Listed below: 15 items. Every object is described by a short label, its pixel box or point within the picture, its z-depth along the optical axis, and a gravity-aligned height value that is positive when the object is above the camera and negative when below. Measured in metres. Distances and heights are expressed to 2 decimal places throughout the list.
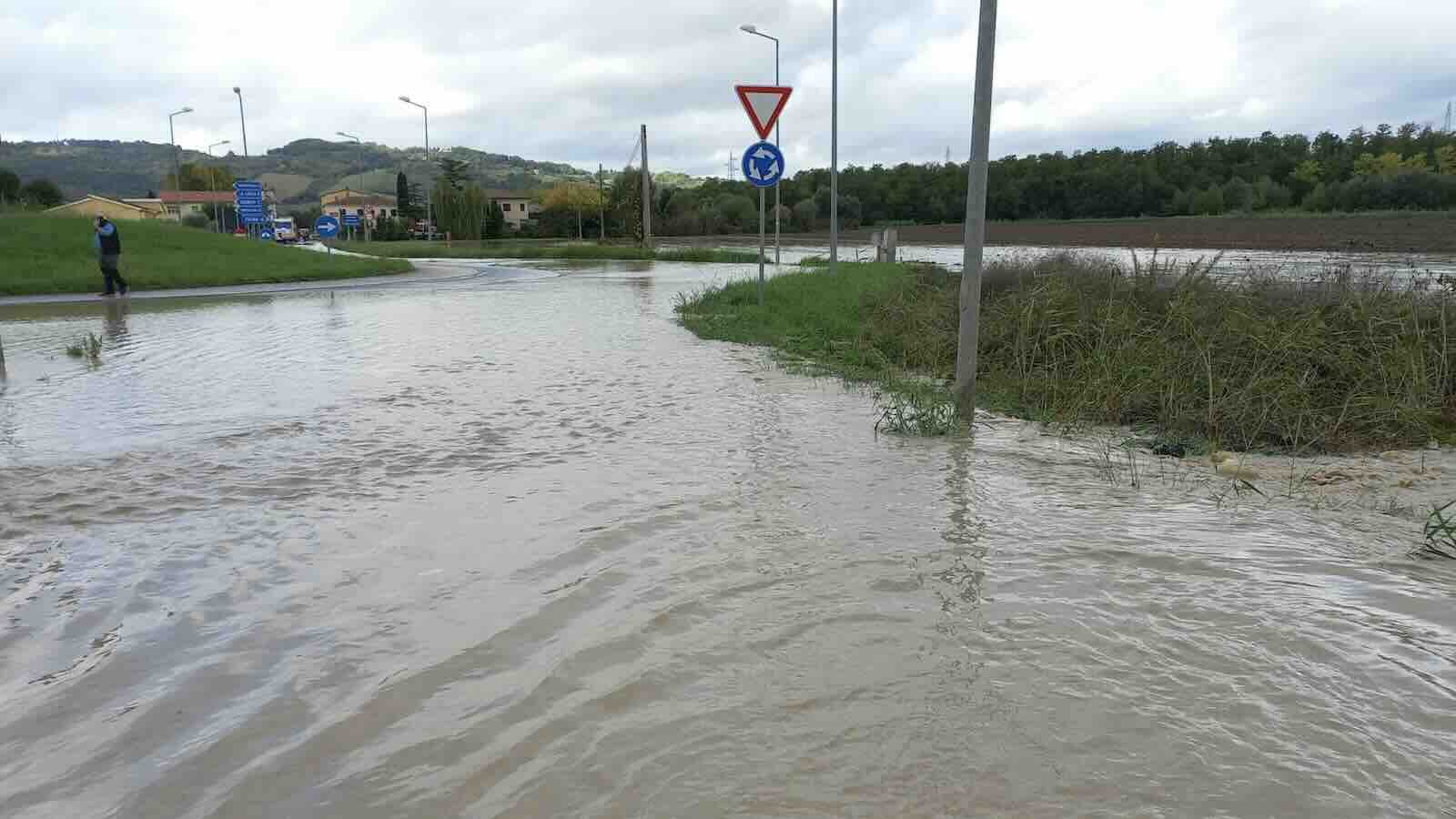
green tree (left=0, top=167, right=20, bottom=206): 75.12 +4.23
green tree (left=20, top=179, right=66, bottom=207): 89.68 +4.19
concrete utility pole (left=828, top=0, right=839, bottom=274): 26.84 +2.58
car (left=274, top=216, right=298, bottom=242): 85.64 +0.46
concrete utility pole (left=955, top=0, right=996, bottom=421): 7.06 +0.13
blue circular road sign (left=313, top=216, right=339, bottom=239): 28.39 +0.23
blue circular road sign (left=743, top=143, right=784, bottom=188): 14.71 +1.07
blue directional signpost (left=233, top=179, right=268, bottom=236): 51.50 +1.85
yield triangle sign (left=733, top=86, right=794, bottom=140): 14.25 +1.88
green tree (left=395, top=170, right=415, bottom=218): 101.12 +4.51
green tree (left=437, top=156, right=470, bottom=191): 111.50 +7.37
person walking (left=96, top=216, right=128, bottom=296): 20.30 -0.30
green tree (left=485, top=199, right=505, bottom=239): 85.69 +0.96
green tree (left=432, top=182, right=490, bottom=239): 80.69 +1.82
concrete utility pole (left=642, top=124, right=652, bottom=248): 47.59 +1.01
